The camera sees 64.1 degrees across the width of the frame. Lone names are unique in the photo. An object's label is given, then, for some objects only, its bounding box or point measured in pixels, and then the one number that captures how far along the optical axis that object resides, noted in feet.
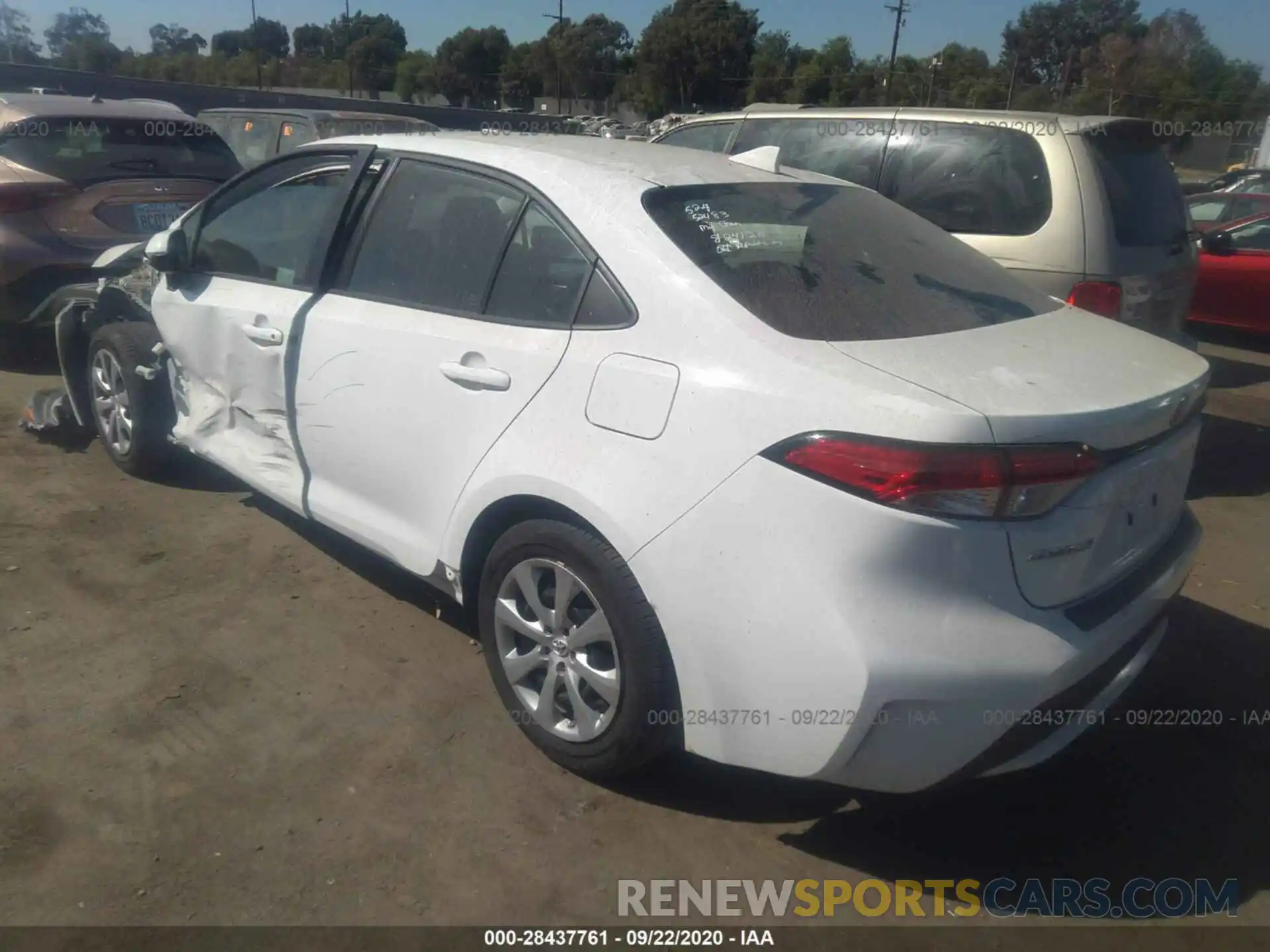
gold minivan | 16.33
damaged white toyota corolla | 7.11
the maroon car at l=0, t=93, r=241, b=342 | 20.39
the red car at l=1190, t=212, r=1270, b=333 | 30.07
